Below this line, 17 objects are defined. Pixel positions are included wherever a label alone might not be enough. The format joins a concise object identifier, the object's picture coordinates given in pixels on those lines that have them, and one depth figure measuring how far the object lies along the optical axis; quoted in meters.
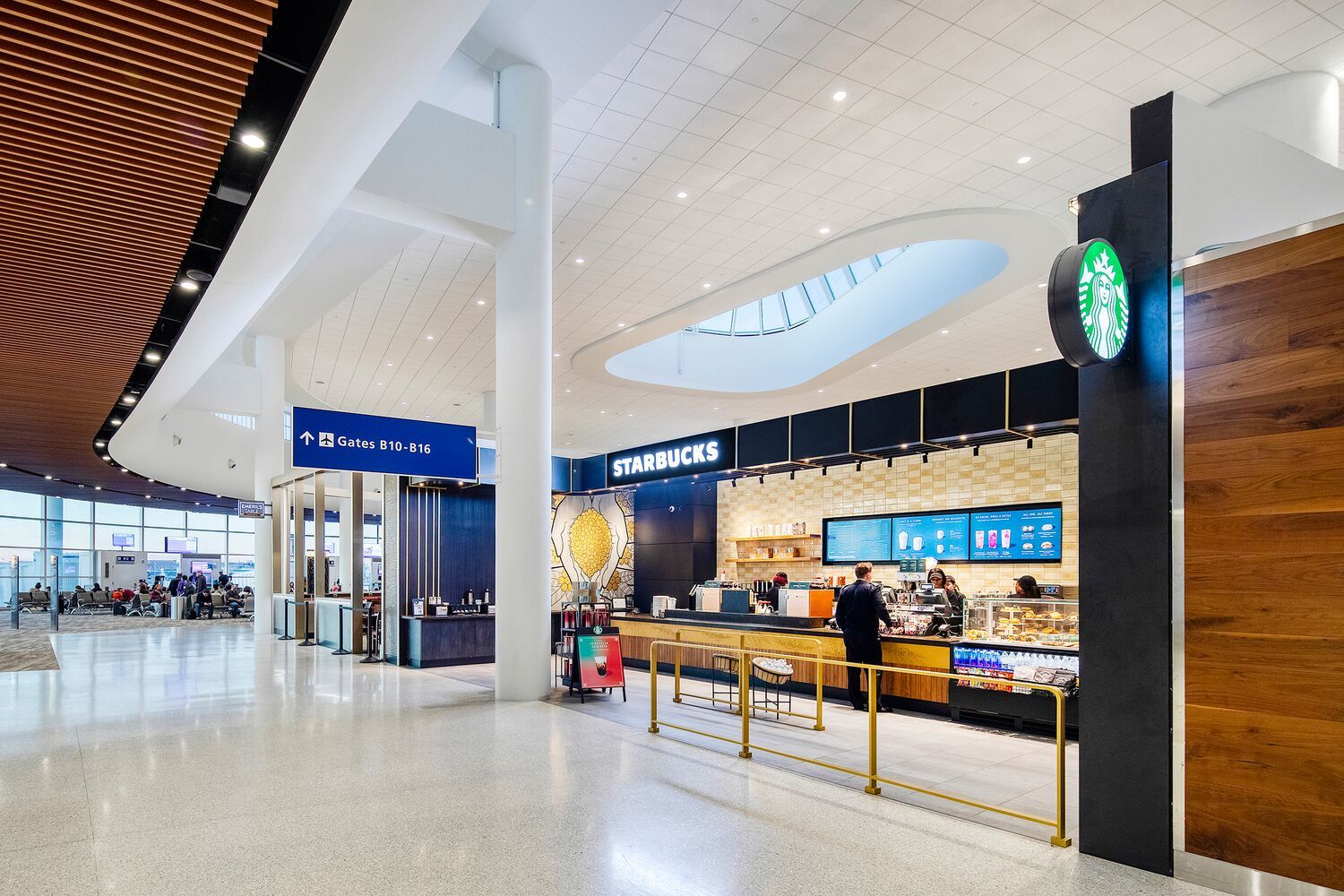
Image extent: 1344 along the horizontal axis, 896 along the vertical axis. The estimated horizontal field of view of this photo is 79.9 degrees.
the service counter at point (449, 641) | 11.21
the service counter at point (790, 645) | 7.67
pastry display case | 6.96
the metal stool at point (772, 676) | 7.54
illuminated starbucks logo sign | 3.58
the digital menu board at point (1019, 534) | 13.07
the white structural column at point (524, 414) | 8.20
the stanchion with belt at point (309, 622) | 15.52
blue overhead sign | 7.49
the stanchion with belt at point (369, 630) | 12.44
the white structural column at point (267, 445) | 16.06
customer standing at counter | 7.88
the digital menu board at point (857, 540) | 15.21
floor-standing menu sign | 8.25
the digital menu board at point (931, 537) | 14.19
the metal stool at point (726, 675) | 8.36
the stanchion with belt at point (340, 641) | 13.36
